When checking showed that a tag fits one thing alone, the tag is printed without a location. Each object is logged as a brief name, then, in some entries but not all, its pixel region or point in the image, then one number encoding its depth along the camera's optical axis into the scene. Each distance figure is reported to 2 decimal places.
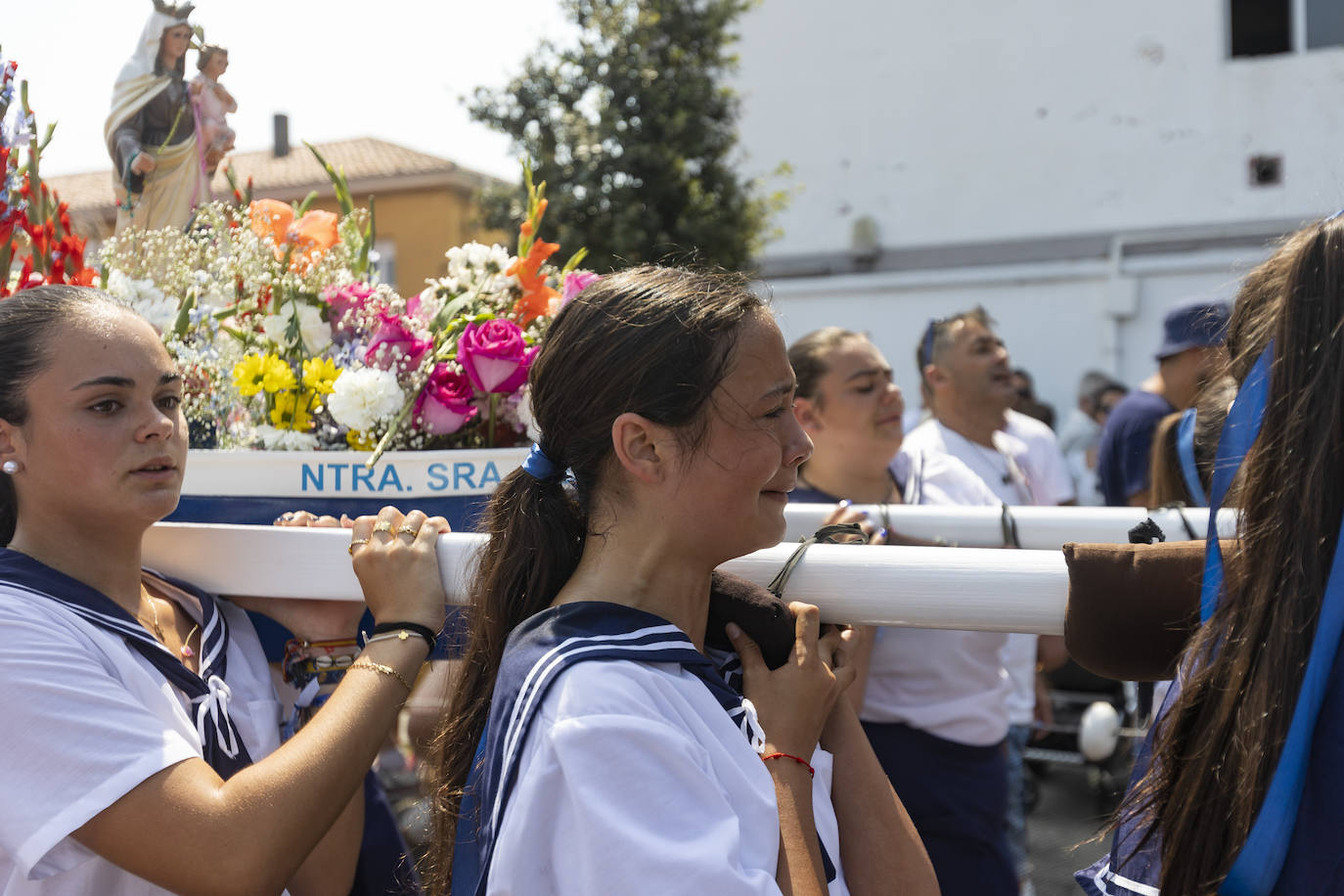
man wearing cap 3.81
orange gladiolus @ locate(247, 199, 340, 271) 1.96
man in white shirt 3.73
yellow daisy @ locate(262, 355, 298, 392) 1.78
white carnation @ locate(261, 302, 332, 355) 1.85
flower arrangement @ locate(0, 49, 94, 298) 1.87
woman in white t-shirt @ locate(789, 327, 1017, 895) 2.73
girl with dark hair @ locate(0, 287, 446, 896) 1.27
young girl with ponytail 1.09
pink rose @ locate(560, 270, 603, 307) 1.86
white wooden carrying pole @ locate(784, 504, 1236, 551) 1.79
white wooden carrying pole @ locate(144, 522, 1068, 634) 1.32
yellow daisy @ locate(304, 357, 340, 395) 1.80
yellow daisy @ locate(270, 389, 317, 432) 1.79
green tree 9.88
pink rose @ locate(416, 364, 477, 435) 1.78
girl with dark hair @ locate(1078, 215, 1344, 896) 1.08
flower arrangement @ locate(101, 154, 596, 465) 1.76
